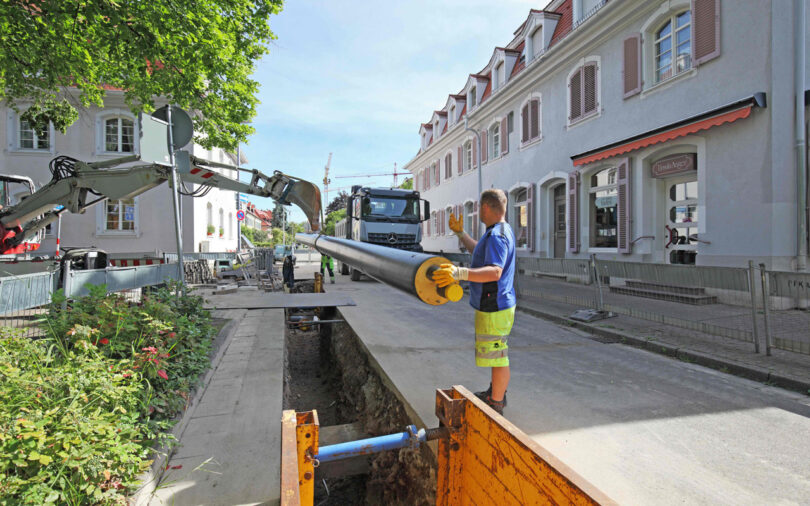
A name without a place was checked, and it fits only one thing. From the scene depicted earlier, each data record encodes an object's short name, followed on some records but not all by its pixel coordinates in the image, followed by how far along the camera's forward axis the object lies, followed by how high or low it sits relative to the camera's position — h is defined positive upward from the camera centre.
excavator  6.18 +1.06
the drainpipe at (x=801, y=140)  7.72 +2.08
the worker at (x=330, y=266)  14.50 -0.47
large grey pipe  1.95 -0.10
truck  13.58 +1.23
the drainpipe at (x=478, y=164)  19.62 +4.24
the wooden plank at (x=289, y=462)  1.22 -0.71
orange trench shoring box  1.26 -0.77
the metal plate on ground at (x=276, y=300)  8.66 -1.08
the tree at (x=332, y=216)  68.06 +6.25
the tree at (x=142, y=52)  5.50 +3.21
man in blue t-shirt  3.06 -0.34
